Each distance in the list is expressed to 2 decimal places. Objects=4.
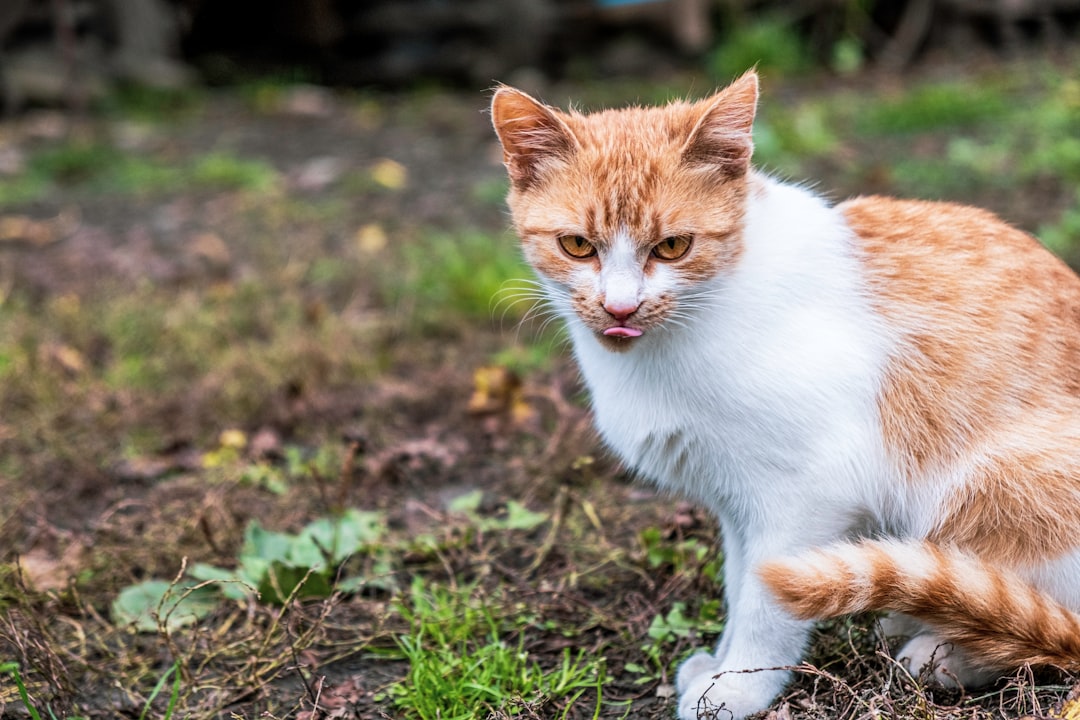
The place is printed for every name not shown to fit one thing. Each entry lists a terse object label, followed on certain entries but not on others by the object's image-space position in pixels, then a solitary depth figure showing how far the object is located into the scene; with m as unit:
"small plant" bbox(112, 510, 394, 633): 2.57
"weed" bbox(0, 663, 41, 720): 1.94
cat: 2.07
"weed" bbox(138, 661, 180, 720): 2.05
